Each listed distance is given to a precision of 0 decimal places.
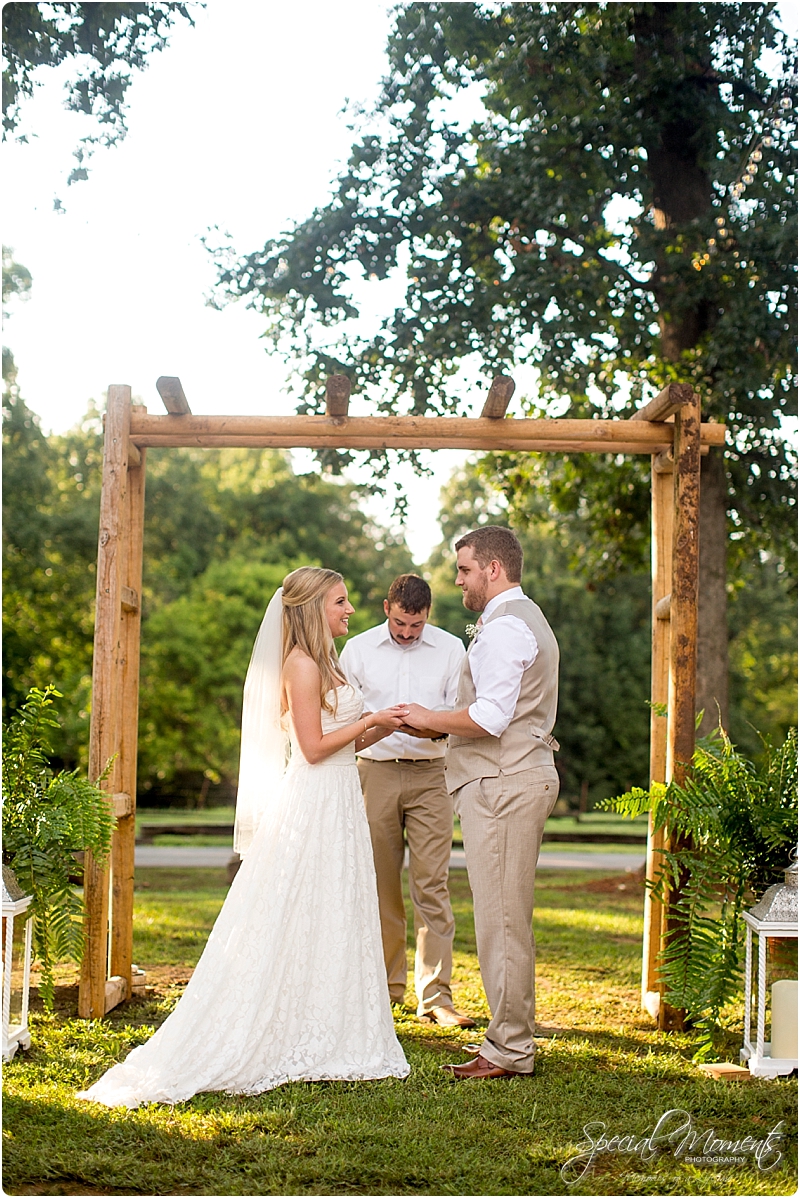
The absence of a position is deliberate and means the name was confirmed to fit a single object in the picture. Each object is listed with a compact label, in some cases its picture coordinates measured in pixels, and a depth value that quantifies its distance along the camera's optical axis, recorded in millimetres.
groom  4289
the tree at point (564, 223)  9227
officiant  5398
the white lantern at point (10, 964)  4426
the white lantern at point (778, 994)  4477
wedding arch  5223
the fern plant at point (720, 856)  4781
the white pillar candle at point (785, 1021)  4508
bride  4145
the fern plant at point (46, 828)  4785
